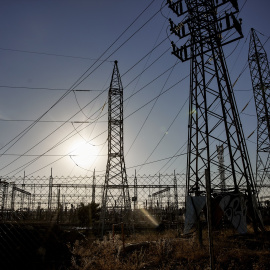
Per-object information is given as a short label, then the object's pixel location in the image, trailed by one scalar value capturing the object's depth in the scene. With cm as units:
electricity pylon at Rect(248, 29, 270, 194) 2425
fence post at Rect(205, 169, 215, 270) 449
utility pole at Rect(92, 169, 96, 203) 2438
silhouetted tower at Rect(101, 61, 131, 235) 1753
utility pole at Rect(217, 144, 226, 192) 3969
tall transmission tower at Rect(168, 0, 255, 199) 1226
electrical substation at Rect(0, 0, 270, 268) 1173
